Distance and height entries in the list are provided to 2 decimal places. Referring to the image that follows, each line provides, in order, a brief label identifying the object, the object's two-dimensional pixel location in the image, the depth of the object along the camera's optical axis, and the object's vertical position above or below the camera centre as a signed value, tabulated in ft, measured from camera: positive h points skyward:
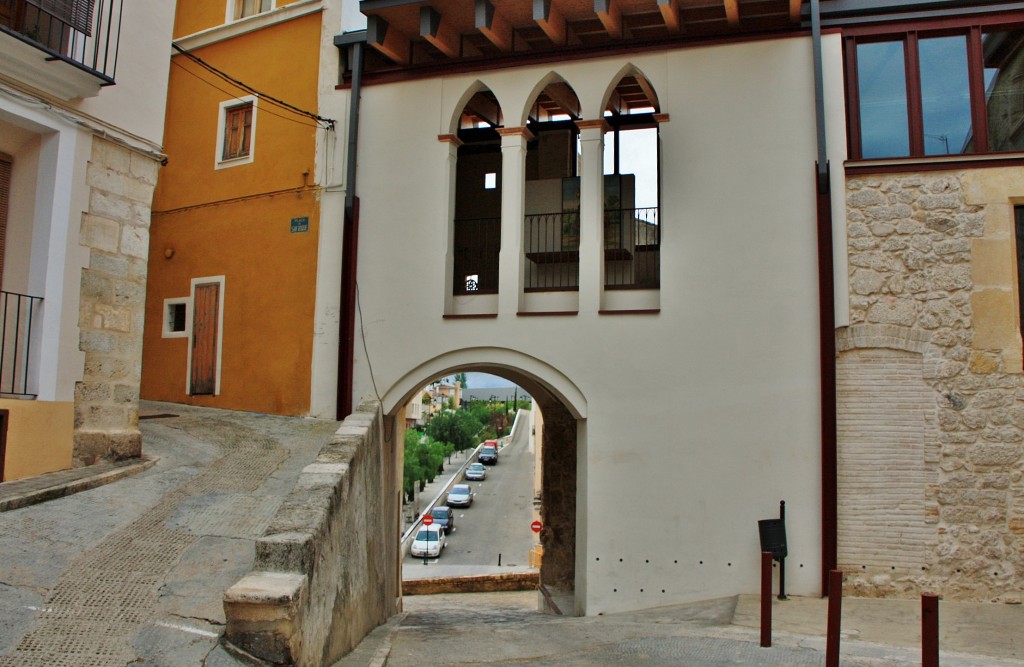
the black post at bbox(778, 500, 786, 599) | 30.35 -5.61
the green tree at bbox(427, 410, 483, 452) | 228.63 -6.96
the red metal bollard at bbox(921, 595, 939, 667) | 17.07 -4.12
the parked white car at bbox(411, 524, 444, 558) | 114.93 -17.95
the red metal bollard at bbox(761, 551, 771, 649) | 23.04 -4.84
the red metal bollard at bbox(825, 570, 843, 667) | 19.44 -4.49
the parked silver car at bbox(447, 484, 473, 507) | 163.63 -17.11
